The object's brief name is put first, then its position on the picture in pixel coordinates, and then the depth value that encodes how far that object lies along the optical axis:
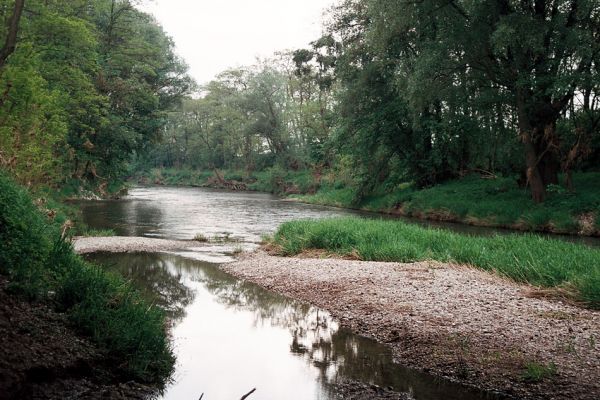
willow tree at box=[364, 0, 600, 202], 19.77
